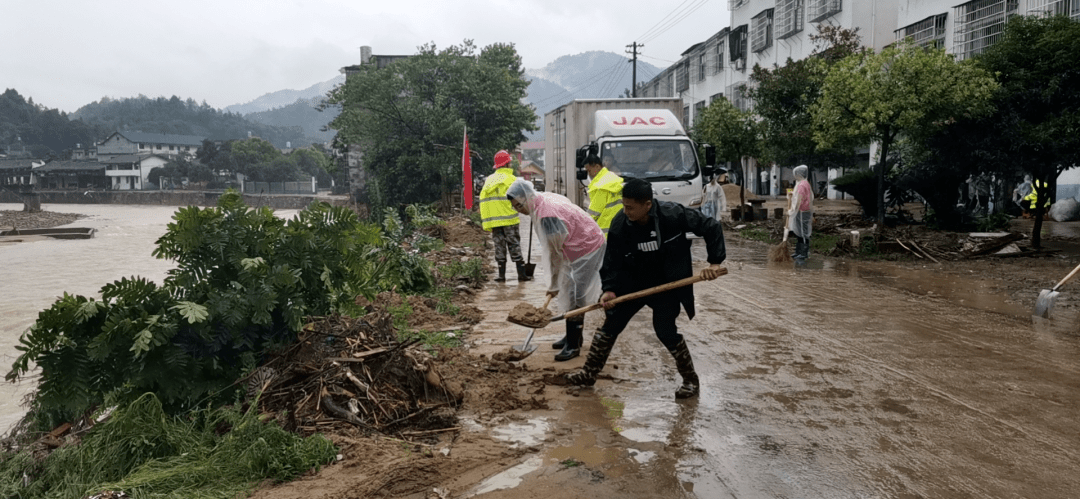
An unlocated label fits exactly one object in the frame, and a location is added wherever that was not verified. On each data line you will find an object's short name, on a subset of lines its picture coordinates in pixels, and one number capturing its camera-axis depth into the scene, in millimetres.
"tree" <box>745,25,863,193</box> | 19750
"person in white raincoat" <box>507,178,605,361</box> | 6531
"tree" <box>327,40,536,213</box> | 30891
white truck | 14953
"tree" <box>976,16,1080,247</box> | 12586
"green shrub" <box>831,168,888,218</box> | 19611
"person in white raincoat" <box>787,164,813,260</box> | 12703
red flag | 16606
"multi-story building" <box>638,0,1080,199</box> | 21906
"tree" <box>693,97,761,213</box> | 24438
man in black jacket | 5336
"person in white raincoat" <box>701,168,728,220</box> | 15727
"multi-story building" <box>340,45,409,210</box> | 46469
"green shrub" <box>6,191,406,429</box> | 4977
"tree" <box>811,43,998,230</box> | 13392
